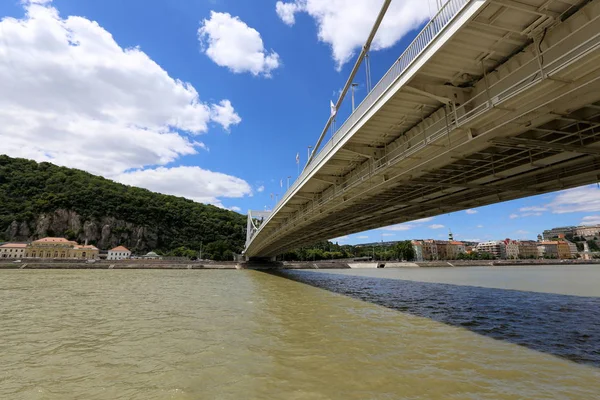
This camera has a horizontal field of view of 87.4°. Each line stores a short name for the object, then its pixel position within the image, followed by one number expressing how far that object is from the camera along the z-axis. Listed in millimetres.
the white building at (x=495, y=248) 170000
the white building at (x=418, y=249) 144375
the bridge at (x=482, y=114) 5896
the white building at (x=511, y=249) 167750
